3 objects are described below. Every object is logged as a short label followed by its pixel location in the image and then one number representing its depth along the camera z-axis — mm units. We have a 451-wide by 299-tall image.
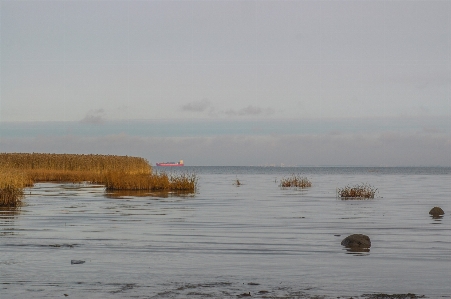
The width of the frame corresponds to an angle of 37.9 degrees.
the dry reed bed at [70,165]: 67500
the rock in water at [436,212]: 32250
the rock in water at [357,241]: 19947
